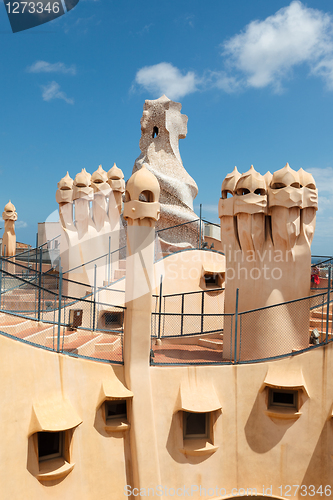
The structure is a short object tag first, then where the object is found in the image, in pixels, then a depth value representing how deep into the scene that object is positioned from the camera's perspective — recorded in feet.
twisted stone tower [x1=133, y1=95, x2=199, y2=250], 61.46
